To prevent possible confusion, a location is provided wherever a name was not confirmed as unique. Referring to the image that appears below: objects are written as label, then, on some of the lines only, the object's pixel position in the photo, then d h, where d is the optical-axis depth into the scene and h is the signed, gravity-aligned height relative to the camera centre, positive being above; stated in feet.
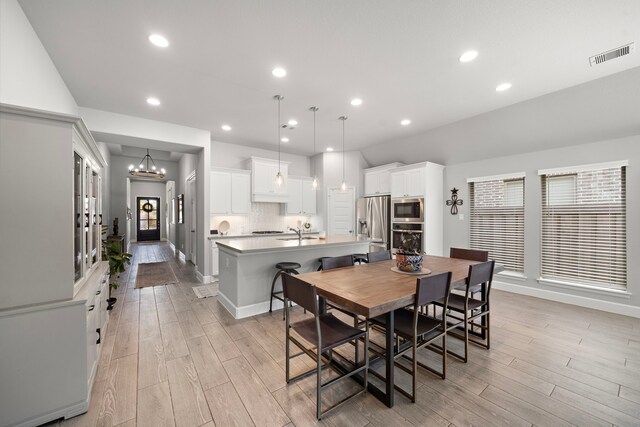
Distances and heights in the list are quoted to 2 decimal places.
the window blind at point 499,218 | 14.79 -0.37
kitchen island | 10.98 -2.45
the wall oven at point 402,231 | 16.53 -1.29
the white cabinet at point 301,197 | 21.27 +1.35
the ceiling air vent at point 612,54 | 7.91 +5.09
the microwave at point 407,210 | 16.52 +0.15
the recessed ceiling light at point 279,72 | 9.29 +5.24
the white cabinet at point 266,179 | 19.19 +2.60
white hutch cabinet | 4.94 -1.28
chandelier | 23.46 +4.13
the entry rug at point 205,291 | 13.83 -4.44
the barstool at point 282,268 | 11.37 -2.49
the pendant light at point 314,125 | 12.86 +5.25
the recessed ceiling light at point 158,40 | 7.55 +5.25
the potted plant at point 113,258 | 11.80 -2.06
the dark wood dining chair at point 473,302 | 7.59 -3.01
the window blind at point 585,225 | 11.76 -0.69
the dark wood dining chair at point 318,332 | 5.50 -2.93
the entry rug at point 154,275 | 16.38 -4.41
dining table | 5.53 -1.94
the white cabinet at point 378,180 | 19.02 +2.54
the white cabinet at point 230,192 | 17.75 +1.54
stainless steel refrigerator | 18.61 -0.58
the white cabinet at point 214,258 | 16.68 -2.97
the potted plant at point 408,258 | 8.28 -1.49
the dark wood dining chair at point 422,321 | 6.05 -3.01
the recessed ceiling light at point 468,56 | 8.27 +5.18
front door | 39.17 -0.74
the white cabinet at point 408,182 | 16.56 +2.02
